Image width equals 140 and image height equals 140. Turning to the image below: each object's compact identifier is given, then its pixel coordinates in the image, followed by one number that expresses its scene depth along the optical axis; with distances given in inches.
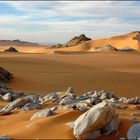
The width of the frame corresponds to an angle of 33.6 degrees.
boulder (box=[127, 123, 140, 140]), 128.2
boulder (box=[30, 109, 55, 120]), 155.9
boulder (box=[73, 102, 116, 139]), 126.5
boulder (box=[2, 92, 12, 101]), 256.4
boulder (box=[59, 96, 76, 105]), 204.0
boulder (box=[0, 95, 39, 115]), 198.9
